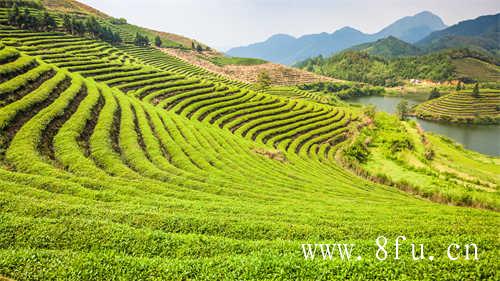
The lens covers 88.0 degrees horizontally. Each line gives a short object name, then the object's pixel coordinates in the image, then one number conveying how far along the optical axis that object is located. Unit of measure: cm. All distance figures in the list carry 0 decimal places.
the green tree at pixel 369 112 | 7044
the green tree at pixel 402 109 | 11239
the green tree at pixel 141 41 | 12912
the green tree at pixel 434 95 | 14488
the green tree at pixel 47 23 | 7612
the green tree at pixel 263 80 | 10766
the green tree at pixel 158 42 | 15175
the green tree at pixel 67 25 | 8546
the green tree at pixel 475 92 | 12219
